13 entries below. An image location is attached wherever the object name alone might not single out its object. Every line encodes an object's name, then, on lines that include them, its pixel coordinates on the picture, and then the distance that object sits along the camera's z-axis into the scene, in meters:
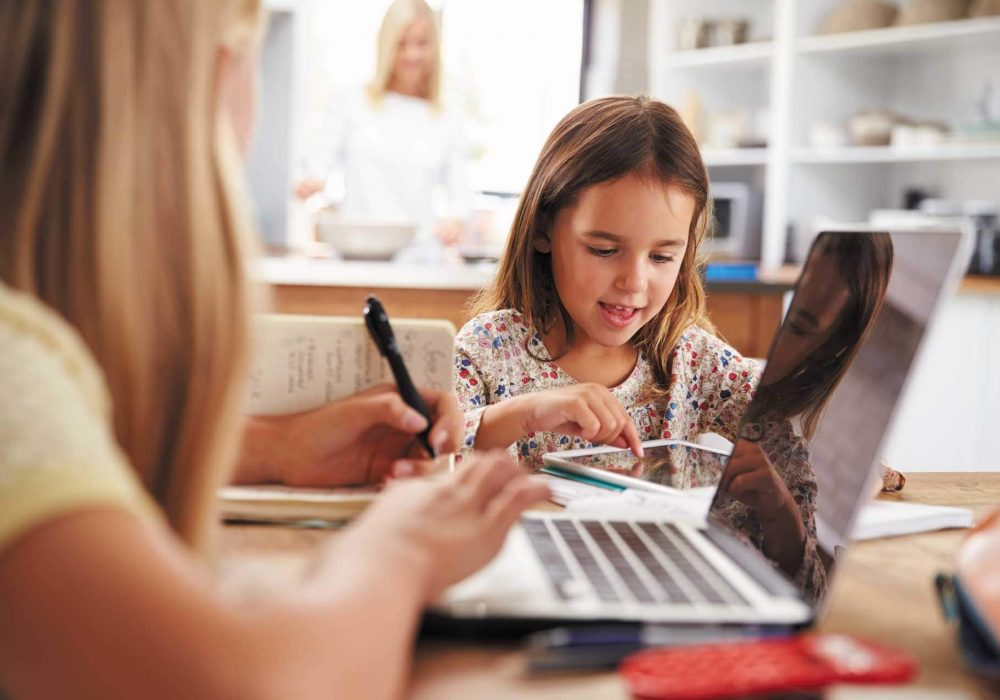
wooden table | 0.52
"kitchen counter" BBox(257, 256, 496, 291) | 2.45
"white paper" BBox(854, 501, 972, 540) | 0.87
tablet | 0.99
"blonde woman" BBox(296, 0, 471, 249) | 3.79
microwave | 4.58
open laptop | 0.58
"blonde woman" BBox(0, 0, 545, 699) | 0.38
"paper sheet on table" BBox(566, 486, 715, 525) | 0.83
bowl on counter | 2.67
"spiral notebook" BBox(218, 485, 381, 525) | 0.81
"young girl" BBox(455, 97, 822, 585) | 1.45
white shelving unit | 4.09
